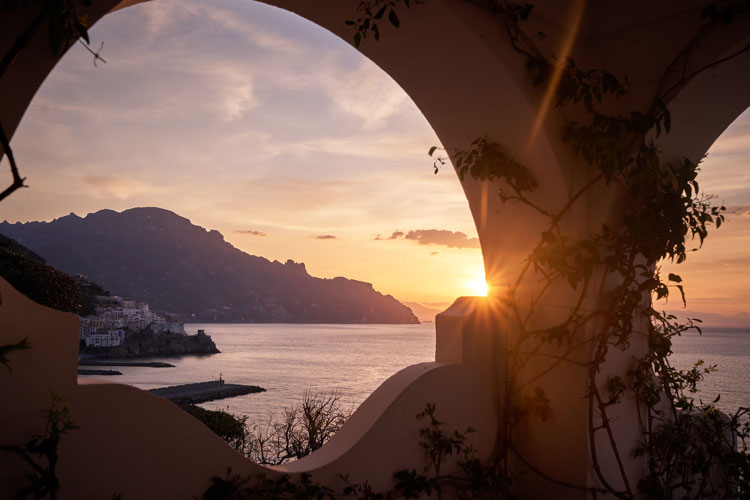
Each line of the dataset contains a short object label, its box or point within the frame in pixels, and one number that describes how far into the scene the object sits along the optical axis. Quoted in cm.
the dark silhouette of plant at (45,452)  146
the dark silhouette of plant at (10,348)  144
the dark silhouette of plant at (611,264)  259
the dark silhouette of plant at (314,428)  590
